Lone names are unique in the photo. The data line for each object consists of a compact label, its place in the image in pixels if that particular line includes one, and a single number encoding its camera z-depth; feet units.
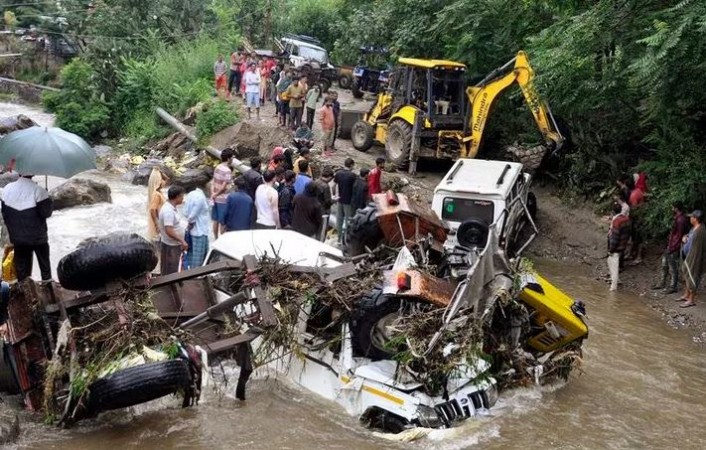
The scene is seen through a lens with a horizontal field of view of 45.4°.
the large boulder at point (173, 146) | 76.02
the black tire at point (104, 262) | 22.79
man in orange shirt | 62.75
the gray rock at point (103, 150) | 81.09
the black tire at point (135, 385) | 21.47
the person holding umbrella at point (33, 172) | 29.27
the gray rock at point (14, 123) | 80.89
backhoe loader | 58.44
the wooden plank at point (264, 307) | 24.21
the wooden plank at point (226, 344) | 23.49
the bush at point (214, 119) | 73.77
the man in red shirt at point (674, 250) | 42.75
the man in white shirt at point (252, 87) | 74.74
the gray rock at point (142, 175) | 67.62
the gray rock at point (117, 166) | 72.13
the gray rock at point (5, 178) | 58.71
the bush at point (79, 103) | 88.84
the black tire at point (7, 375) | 24.09
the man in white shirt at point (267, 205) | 37.22
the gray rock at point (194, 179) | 61.57
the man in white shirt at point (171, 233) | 32.65
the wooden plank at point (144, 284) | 23.12
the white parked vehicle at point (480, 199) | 41.50
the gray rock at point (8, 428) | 22.86
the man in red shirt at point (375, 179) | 44.93
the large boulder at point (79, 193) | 56.65
